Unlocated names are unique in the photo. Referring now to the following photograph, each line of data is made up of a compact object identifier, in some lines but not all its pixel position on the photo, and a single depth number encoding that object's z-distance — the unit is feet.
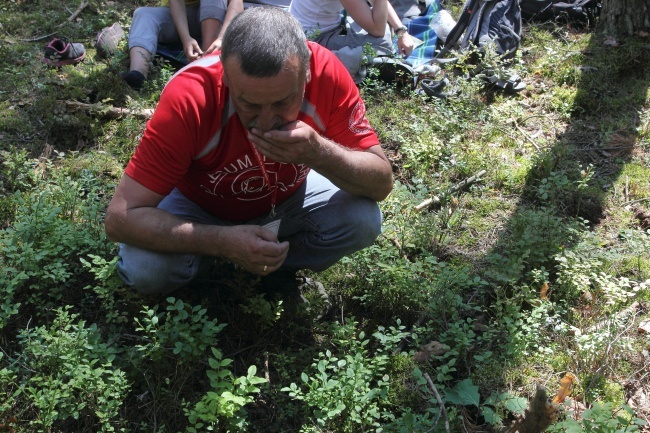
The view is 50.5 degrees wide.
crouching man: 9.18
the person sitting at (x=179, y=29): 18.16
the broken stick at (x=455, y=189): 14.32
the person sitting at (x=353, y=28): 18.31
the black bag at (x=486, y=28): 19.48
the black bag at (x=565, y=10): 21.59
